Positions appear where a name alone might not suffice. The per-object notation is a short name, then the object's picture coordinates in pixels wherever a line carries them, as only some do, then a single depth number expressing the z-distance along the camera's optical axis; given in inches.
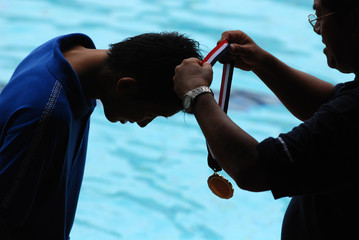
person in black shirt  215.9
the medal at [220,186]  226.8
